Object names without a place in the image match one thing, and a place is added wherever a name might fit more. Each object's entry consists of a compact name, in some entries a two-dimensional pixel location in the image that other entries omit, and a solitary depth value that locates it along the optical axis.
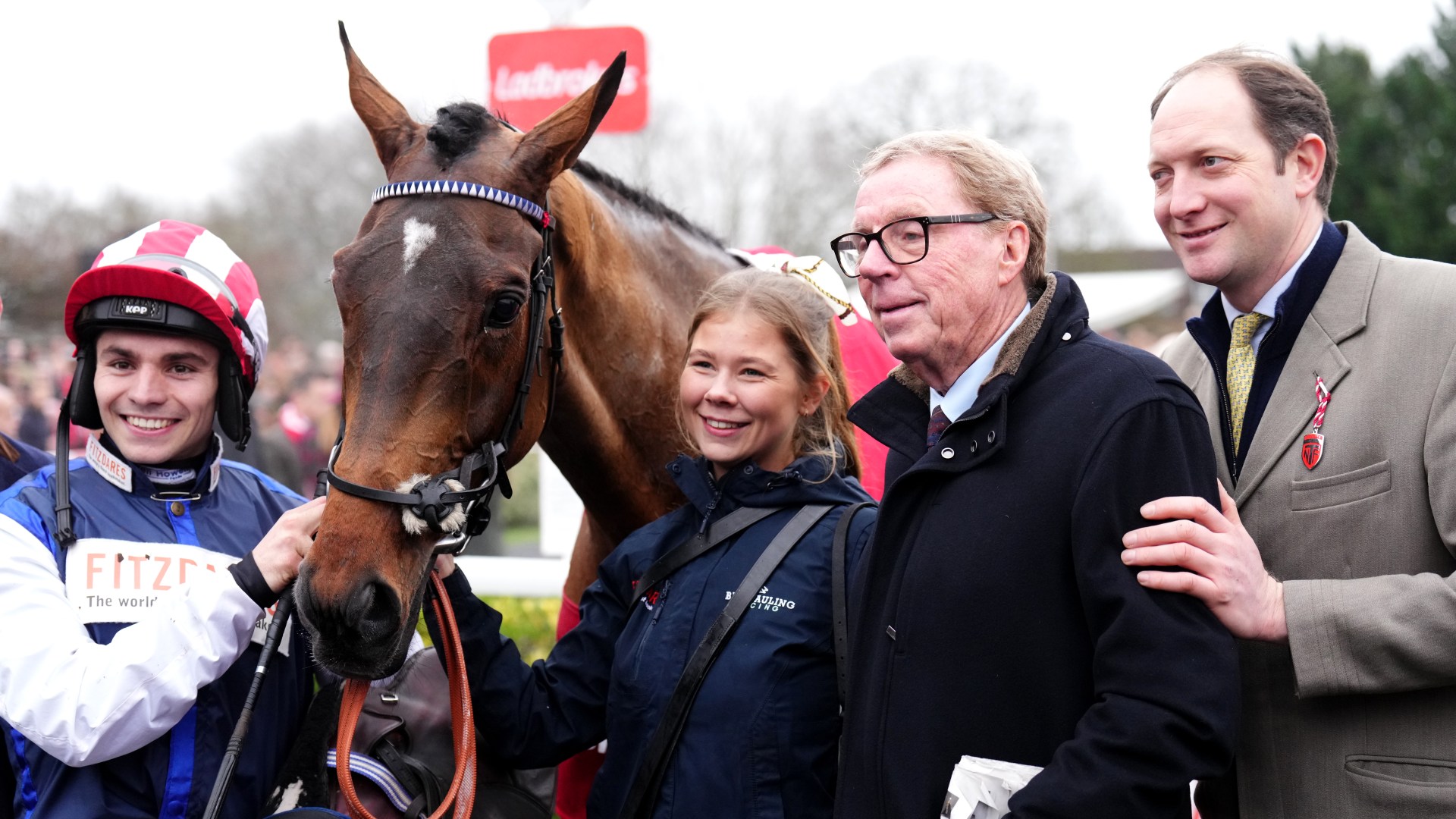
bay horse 2.12
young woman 2.14
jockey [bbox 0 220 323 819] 2.14
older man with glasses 1.64
